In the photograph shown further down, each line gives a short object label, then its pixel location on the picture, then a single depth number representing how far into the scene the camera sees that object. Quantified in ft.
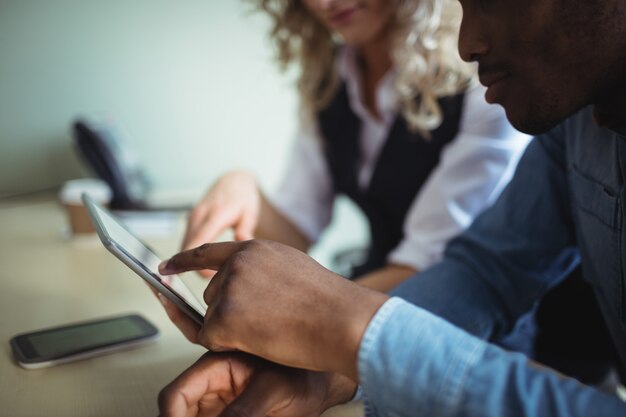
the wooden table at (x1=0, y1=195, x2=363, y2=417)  1.91
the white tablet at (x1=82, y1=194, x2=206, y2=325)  1.72
